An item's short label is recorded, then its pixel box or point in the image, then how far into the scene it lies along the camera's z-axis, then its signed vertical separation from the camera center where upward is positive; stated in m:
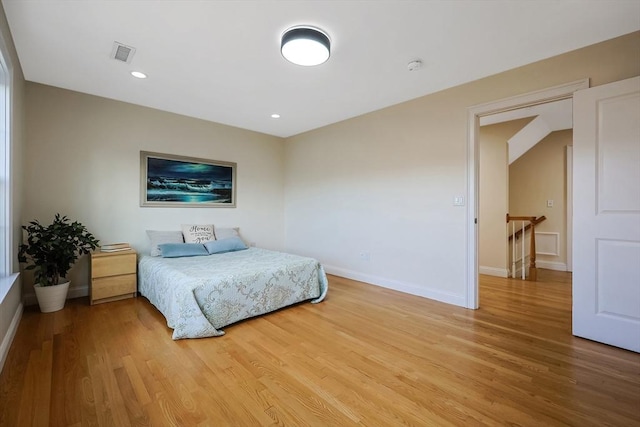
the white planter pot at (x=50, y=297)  2.74 -0.87
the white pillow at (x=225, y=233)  4.19 -0.31
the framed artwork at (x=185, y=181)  3.74 +0.47
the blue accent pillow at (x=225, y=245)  3.72 -0.46
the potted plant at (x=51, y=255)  2.70 -0.44
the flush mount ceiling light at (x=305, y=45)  2.04 +1.30
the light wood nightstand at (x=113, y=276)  3.01 -0.73
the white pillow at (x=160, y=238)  3.50 -0.34
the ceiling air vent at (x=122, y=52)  2.29 +1.41
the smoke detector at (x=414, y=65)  2.50 +1.41
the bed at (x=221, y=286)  2.29 -0.72
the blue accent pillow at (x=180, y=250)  3.35 -0.47
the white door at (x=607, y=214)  2.06 +0.02
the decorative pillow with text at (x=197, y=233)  3.88 -0.29
